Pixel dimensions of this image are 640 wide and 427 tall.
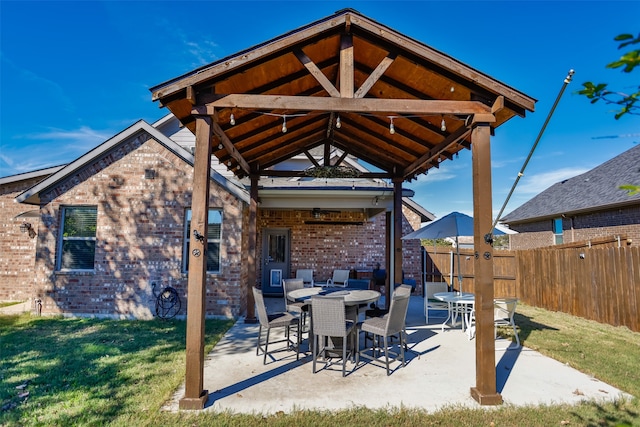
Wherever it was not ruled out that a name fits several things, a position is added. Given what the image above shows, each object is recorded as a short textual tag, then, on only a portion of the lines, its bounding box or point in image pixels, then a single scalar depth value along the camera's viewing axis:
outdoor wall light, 10.18
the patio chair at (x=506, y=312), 6.41
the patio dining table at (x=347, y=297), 5.46
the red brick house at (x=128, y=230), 8.61
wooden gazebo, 4.12
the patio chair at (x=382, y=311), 6.25
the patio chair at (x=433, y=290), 8.13
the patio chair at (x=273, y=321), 5.48
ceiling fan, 11.79
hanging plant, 7.15
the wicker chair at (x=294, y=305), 5.89
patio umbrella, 7.31
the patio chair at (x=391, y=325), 4.96
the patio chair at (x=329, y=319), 4.87
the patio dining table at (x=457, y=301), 7.08
